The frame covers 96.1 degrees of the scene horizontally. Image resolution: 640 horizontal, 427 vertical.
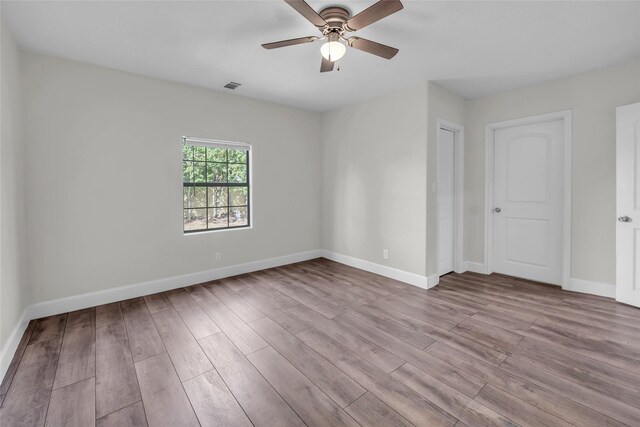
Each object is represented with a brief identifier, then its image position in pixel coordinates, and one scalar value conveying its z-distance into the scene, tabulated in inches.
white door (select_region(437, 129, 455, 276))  154.9
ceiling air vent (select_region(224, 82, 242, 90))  138.8
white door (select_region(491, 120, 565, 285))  140.4
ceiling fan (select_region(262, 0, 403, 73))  69.2
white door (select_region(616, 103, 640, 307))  112.4
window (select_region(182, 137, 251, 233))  147.1
